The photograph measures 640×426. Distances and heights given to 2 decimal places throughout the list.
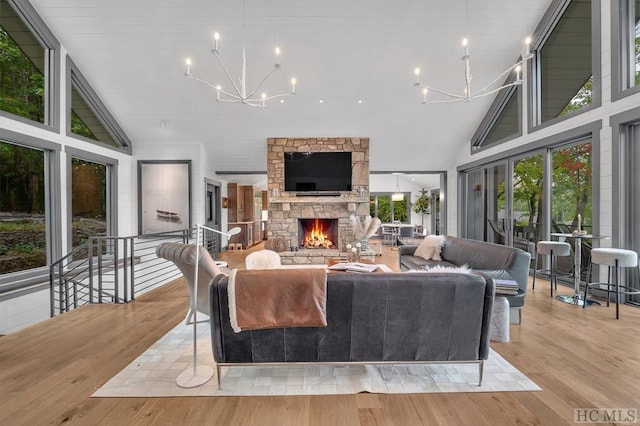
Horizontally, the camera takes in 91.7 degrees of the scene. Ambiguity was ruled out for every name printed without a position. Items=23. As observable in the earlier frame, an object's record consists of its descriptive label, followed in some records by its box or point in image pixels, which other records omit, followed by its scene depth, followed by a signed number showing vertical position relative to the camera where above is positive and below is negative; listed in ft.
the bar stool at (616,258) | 11.11 -1.71
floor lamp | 7.20 -3.96
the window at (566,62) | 14.33 +7.75
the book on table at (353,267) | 11.53 -2.14
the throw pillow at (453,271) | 7.01 -1.35
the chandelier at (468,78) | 10.63 +5.57
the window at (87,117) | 18.08 +6.13
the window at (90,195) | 18.37 +1.08
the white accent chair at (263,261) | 9.71 -1.56
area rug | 6.98 -4.01
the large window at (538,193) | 15.17 +1.10
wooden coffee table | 12.61 -2.47
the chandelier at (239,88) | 9.73 +5.36
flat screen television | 24.45 +3.36
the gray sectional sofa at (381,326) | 6.72 -2.52
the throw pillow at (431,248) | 15.89 -1.90
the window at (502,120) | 19.70 +6.22
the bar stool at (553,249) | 13.60 -1.67
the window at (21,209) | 14.47 +0.15
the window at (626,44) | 12.64 +6.87
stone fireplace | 24.40 +0.90
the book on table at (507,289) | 9.20 -2.30
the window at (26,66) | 14.65 +7.39
